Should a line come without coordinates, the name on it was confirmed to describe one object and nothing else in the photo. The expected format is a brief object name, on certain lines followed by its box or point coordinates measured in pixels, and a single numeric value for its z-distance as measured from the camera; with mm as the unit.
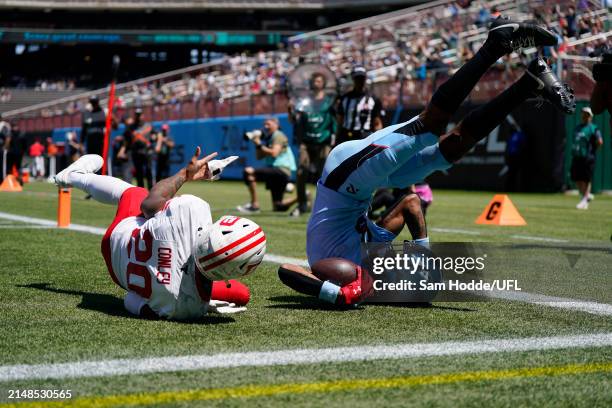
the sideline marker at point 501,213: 12516
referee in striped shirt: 11914
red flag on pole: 14320
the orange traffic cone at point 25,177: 33431
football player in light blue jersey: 5230
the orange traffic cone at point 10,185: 22875
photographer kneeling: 14953
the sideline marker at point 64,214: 10742
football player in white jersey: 4438
